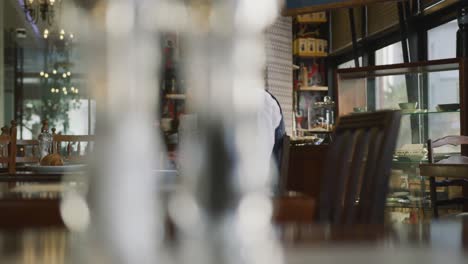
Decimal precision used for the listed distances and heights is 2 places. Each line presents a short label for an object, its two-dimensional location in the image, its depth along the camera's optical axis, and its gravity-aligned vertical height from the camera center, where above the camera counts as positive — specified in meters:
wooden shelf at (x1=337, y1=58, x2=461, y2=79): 8.85 +0.64
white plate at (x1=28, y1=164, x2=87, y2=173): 4.01 -0.03
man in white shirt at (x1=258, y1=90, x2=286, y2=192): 6.38 +0.20
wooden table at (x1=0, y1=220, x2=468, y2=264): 0.78 -0.07
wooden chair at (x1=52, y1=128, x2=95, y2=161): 6.79 +0.13
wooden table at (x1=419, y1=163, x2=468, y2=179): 5.09 -0.06
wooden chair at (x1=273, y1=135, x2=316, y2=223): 1.71 -0.07
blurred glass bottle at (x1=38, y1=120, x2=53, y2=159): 5.08 +0.06
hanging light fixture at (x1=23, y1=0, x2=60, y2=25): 13.44 +1.71
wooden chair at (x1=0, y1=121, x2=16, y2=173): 6.55 +0.05
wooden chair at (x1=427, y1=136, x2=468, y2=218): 7.82 -0.17
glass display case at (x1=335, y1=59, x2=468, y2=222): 8.60 +0.30
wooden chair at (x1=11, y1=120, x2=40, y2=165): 7.23 +0.08
